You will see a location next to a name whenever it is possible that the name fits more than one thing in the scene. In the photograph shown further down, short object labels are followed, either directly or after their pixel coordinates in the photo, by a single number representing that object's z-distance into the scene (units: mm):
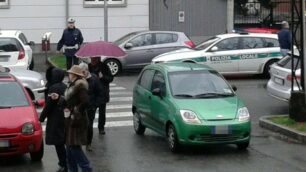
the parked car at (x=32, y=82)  16094
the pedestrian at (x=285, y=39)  20977
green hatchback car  11445
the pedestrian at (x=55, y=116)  9961
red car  10492
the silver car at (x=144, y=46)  23516
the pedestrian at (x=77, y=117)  9266
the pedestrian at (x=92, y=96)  12055
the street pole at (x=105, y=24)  24859
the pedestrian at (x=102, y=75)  12977
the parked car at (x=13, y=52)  21281
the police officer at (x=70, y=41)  22422
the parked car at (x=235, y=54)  21797
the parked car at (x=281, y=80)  15227
